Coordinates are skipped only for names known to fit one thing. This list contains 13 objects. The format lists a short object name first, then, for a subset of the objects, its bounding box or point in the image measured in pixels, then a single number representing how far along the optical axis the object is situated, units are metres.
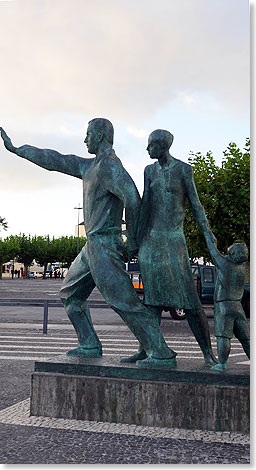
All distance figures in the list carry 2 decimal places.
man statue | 4.94
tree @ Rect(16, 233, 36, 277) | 80.81
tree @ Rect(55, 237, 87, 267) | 84.00
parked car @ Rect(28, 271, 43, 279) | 77.31
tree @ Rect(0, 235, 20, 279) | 72.00
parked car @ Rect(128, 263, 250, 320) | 15.80
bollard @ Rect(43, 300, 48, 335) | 12.26
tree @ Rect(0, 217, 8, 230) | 74.76
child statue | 4.77
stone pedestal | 4.48
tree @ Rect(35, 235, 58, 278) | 81.44
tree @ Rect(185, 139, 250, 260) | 16.83
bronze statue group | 4.82
